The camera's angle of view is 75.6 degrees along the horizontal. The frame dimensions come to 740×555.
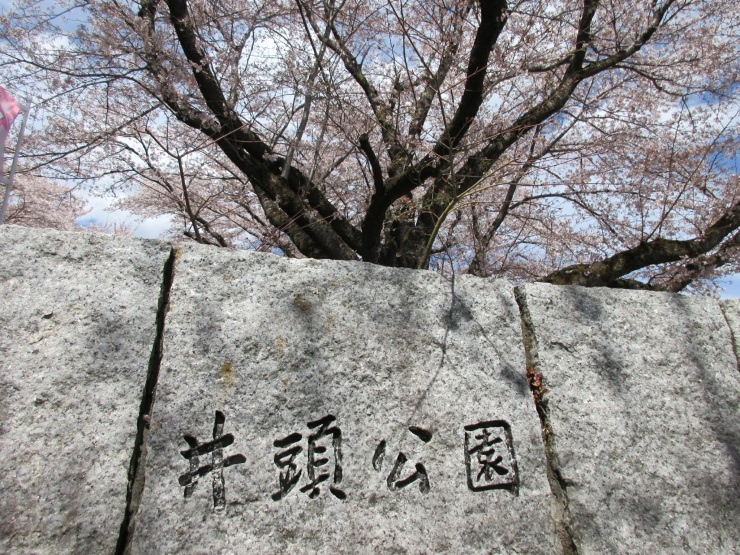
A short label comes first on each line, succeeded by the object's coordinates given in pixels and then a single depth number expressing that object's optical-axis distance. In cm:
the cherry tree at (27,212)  992
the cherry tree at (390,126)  391
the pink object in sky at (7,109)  350
